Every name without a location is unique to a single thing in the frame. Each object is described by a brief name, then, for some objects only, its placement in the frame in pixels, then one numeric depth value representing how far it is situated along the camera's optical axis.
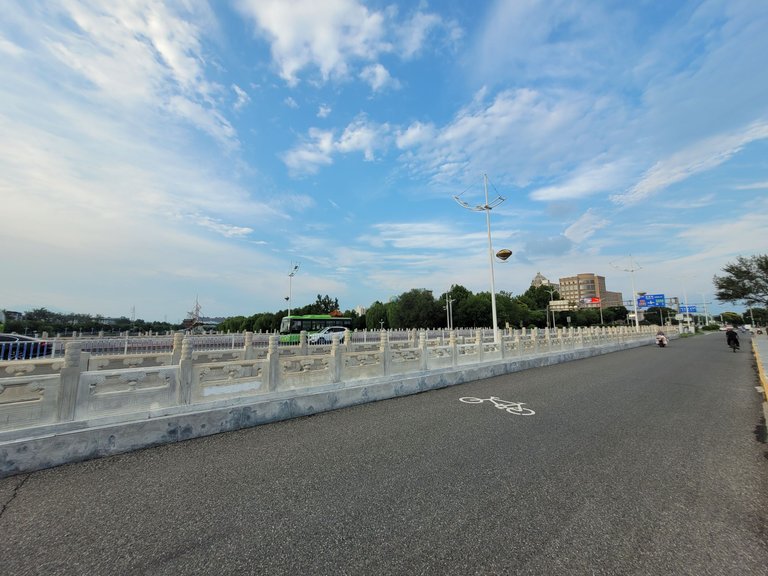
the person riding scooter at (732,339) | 24.18
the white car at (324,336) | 28.88
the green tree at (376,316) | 82.02
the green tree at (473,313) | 69.81
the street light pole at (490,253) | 17.09
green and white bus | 34.75
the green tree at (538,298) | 95.56
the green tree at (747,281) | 35.09
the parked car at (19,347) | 13.41
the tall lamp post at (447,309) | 62.33
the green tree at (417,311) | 69.81
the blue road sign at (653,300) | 53.98
